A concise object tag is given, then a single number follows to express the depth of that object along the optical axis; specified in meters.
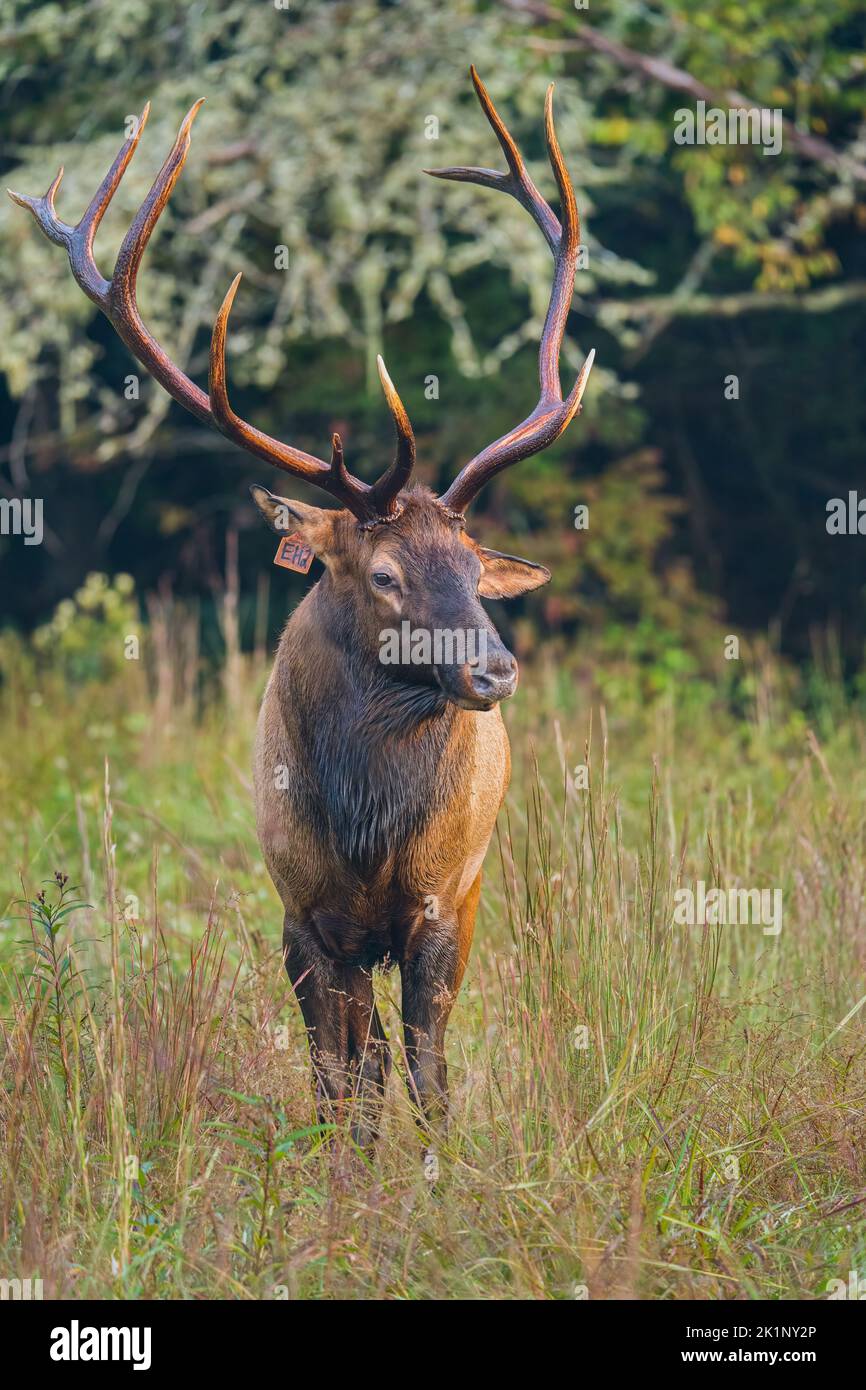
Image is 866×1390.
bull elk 8.12
